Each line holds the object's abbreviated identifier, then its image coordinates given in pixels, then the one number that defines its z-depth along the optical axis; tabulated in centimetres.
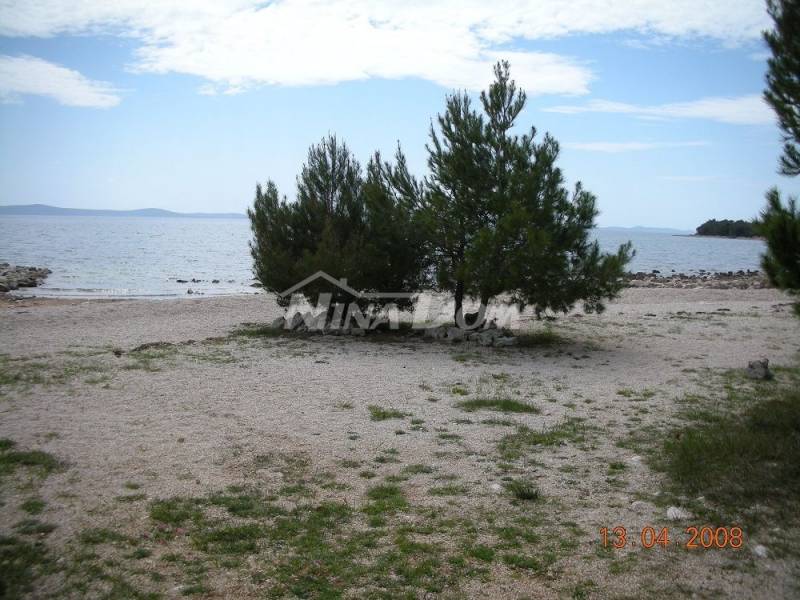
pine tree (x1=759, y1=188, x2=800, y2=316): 600
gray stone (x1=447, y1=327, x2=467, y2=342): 1627
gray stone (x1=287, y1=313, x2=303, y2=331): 1764
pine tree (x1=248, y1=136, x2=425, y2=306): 1669
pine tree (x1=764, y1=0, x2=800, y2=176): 682
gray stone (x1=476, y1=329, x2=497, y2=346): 1563
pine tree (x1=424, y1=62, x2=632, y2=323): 1462
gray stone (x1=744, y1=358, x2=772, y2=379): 1110
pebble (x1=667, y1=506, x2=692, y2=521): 549
